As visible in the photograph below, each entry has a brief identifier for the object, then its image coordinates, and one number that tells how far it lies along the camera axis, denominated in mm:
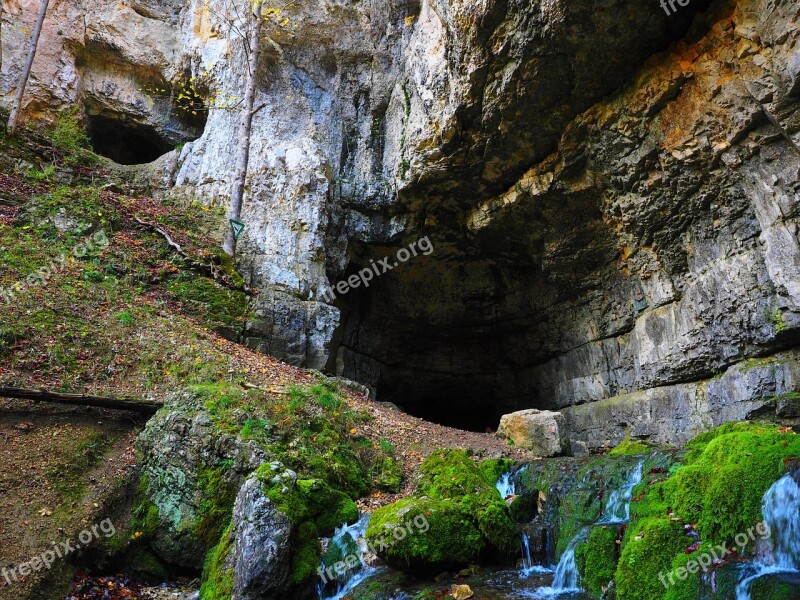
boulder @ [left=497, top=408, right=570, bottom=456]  11898
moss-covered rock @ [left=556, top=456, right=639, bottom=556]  7114
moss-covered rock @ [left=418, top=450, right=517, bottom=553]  6715
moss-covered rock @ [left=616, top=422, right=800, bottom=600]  5105
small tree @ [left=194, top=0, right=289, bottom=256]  15859
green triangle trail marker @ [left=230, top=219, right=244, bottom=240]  15539
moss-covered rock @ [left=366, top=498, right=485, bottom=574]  6117
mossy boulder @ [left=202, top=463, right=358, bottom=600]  5812
